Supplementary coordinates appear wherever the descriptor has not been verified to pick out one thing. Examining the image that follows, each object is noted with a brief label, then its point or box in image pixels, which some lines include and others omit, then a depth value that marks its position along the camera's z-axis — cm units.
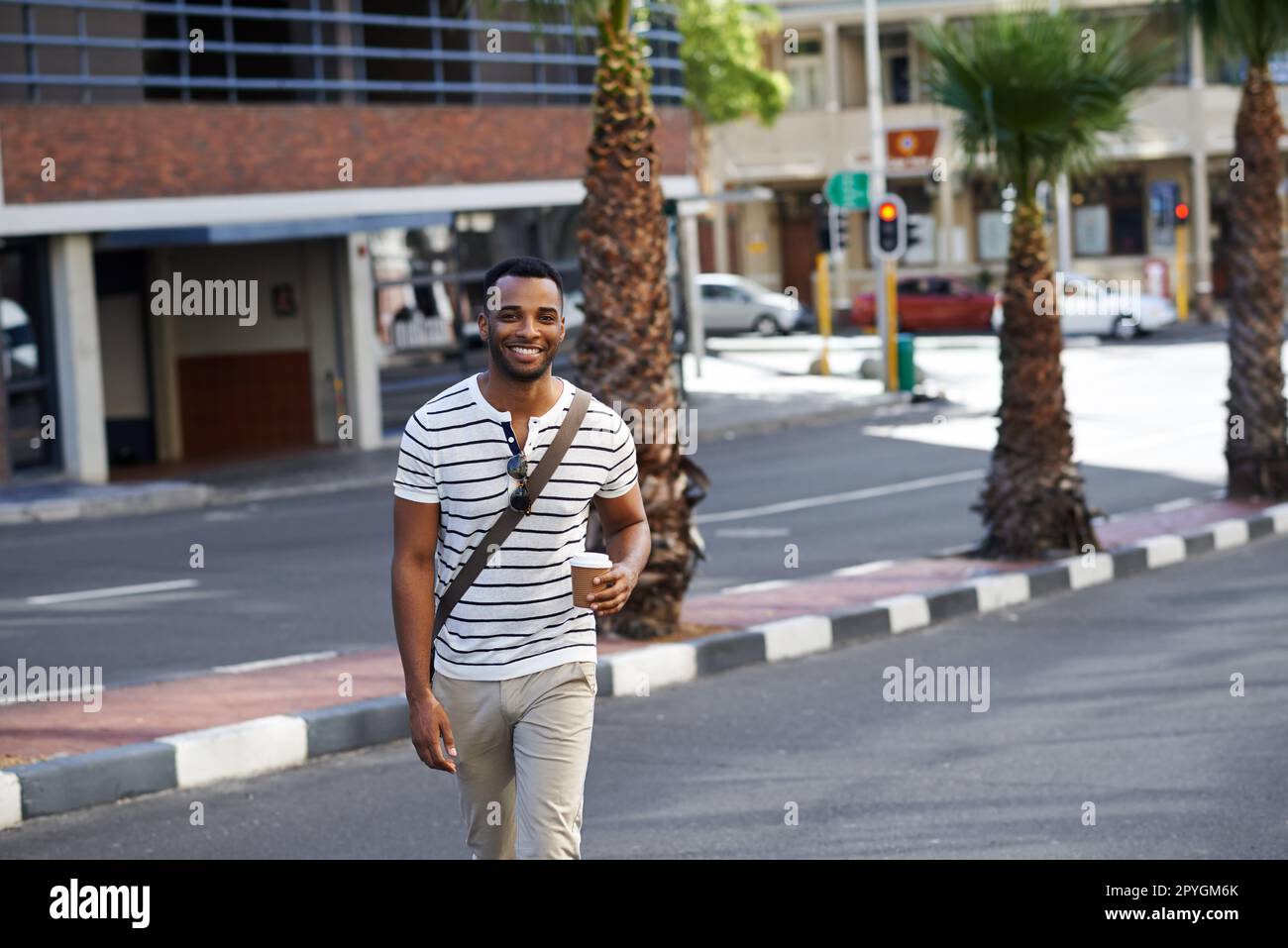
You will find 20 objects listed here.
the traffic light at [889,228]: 3052
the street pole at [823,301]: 3555
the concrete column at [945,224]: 5416
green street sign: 3100
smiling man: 504
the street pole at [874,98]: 3591
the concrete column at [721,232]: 5725
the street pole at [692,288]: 3328
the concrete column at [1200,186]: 5294
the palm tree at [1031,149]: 1384
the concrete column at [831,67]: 5528
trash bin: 3077
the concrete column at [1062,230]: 4819
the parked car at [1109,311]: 4306
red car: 4750
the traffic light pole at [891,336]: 3100
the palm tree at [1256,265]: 1673
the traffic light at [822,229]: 3278
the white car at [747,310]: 4800
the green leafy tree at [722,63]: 4772
